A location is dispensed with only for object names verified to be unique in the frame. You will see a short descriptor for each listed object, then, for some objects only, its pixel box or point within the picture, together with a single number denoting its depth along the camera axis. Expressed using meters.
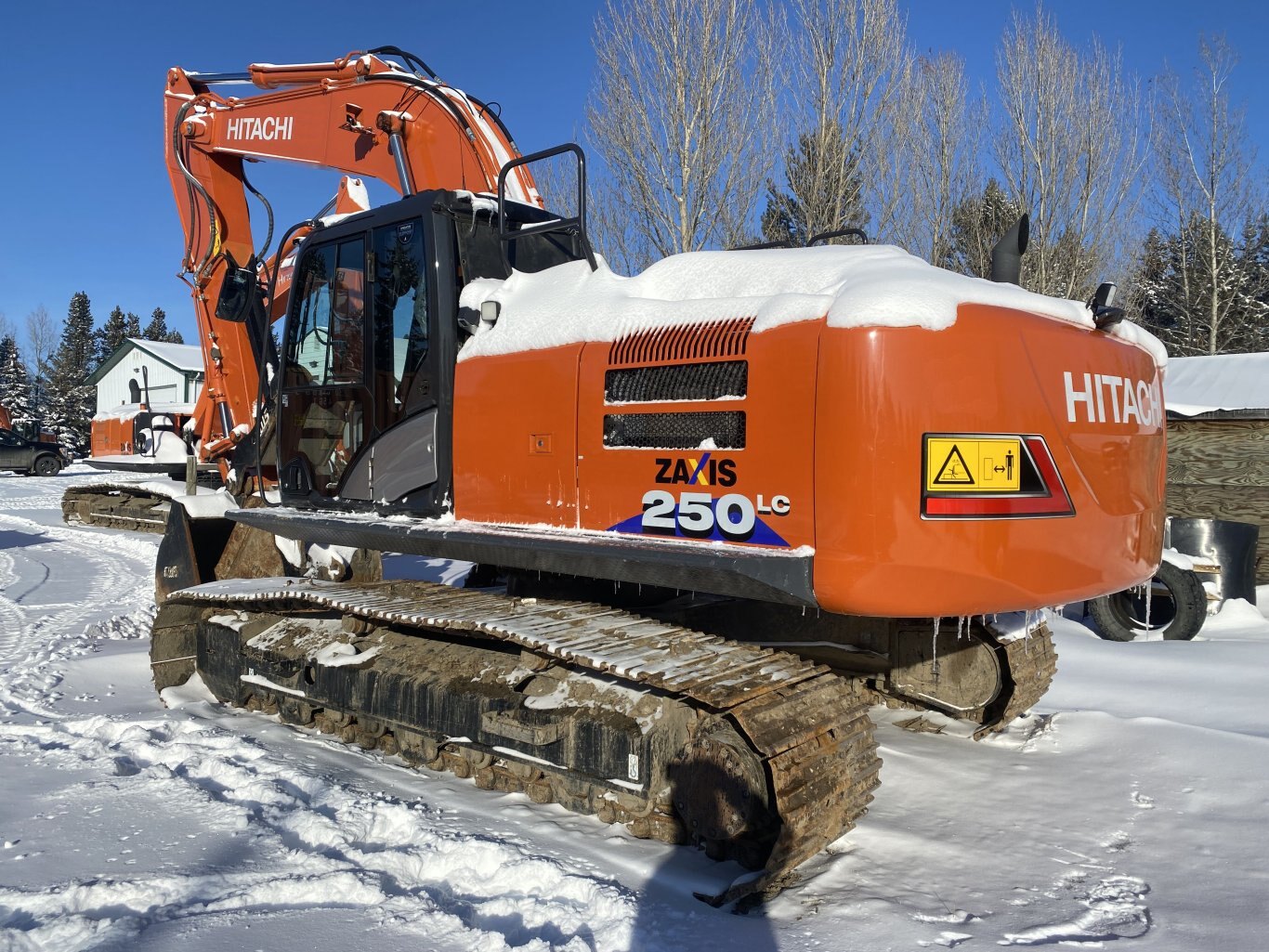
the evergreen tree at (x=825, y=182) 17.28
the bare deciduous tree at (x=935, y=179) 19.31
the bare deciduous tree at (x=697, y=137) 16.16
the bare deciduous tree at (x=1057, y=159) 19.30
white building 39.62
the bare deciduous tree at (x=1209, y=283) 24.30
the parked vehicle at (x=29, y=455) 30.67
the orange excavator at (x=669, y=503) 2.83
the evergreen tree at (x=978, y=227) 19.77
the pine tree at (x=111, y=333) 67.88
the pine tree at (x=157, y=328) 74.62
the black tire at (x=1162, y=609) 7.24
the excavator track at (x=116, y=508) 15.08
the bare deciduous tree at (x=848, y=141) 16.81
